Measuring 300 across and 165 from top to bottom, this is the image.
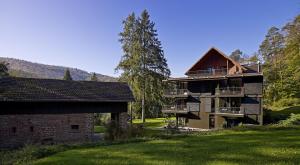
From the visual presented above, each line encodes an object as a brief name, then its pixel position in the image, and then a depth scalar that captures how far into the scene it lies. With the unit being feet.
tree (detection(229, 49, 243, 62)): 219.36
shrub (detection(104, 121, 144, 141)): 48.67
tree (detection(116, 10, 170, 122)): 107.33
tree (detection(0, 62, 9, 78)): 108.19
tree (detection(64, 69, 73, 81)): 212.70
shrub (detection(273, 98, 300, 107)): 104.00
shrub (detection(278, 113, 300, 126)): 62.89
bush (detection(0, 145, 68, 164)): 29.88
